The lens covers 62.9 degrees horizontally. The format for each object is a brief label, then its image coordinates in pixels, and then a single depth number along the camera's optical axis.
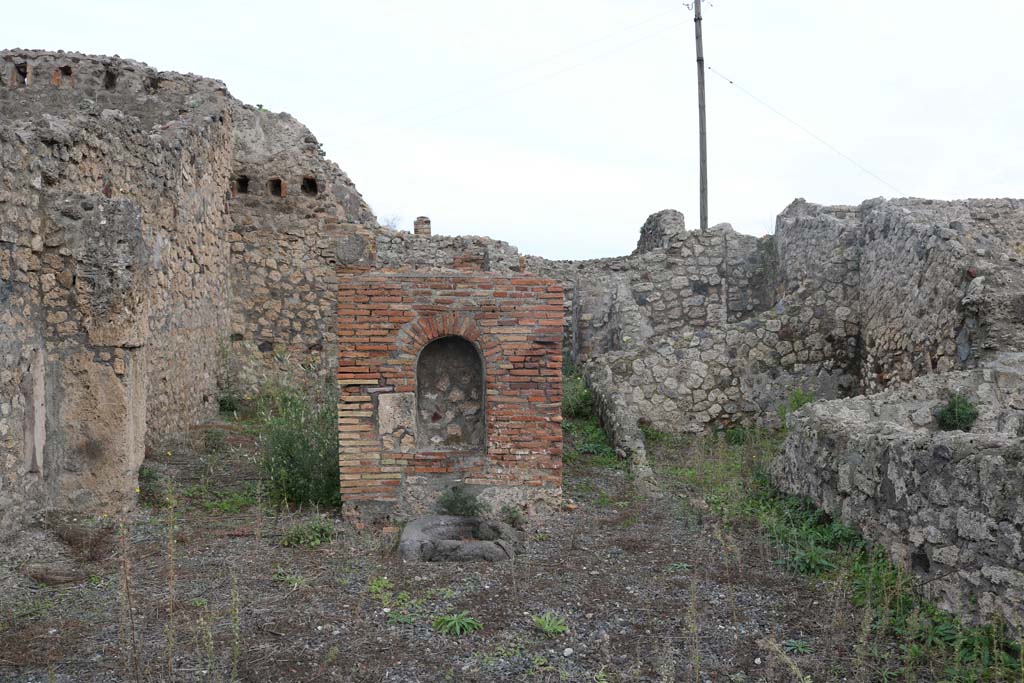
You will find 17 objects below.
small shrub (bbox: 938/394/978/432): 6.64
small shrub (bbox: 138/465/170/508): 6.77
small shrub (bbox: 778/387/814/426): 9.80
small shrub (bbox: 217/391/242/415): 11.24
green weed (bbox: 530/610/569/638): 4.45
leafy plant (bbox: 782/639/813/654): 4.17
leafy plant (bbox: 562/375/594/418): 10.42
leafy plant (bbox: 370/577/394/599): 4.97
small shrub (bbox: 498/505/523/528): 6.45
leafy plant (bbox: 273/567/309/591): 5.07
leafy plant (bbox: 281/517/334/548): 5.89
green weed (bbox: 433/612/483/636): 4.45
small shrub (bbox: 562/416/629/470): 8.52
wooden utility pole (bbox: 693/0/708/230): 20.02
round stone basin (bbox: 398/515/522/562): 5.63
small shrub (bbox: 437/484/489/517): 6.37
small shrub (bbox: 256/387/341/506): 6.79
